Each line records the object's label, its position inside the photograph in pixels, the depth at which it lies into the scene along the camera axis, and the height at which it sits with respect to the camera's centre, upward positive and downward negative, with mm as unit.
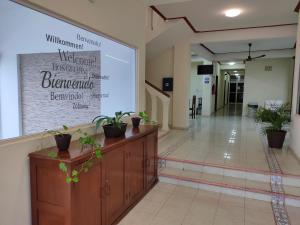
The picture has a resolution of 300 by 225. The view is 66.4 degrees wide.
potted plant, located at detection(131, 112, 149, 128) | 3293 -392
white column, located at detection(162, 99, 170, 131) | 5975 -577
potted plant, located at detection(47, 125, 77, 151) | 1973 -423
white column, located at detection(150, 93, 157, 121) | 6047 -320
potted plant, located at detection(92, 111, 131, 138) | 2621 -388
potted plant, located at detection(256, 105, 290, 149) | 4574 -550
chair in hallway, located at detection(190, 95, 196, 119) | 9508 -604
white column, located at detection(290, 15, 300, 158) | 4090 -379
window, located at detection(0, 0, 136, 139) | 1920 +193
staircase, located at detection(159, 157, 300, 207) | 3109 -1299
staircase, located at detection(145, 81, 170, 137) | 5953 -259
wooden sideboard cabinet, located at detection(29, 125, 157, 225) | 1838 -858
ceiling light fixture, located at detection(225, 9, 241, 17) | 4568 +1646
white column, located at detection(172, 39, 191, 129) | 6445 +264
